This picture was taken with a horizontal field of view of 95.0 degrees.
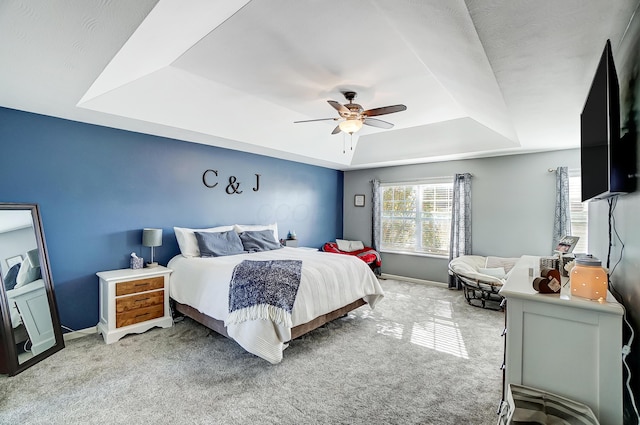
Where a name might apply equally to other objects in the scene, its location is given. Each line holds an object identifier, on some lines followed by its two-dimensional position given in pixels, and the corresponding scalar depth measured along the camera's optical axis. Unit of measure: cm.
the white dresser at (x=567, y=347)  123
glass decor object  133
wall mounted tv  127
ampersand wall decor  447
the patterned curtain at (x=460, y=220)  524
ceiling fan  289
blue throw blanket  263
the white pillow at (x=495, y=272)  444
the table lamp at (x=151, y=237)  359
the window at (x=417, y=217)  564
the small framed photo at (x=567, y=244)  233
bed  261
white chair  414
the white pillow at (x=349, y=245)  646
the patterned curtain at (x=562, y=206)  434
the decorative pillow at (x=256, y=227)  466
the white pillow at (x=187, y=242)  385
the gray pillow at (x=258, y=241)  443
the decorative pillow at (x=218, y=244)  386
